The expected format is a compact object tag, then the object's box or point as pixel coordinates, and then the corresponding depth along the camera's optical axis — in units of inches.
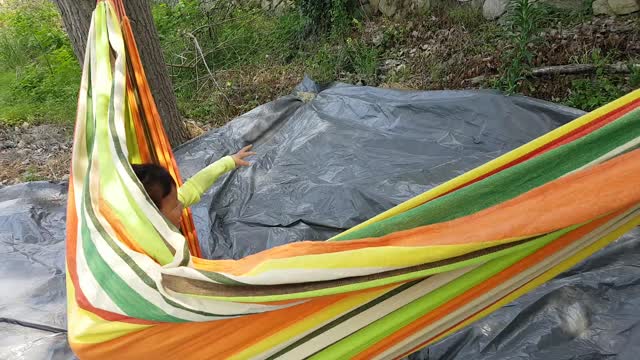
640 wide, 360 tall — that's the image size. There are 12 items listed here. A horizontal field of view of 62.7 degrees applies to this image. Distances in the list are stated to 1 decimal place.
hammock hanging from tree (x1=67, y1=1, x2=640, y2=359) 33.7
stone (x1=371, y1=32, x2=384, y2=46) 145.1
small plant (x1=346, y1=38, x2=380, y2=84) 131.6
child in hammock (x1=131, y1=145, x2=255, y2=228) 54.2
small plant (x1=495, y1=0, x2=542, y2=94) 103.0
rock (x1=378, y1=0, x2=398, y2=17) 153.9
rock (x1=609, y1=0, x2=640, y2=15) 113.0
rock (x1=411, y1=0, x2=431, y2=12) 147.5
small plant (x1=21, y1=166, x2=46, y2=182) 111.9
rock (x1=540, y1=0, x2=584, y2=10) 122.5
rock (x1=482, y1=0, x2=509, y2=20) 129.3
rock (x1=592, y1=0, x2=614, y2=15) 116.9
